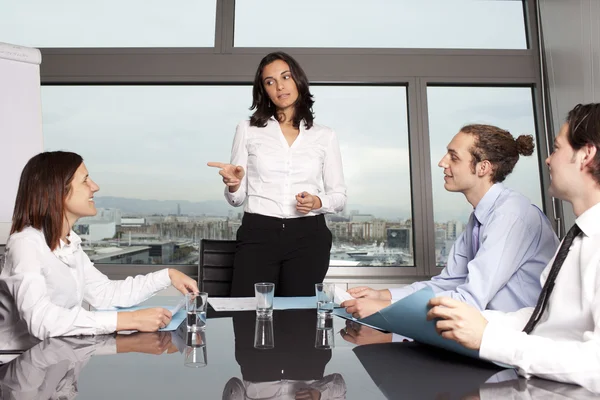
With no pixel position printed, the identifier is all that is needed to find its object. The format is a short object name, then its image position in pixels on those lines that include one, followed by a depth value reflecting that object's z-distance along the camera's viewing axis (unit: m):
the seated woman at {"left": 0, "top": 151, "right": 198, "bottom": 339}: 1.25
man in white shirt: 0.86
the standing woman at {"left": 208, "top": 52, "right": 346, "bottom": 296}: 2.14
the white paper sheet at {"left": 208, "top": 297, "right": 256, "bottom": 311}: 1.57
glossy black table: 0.78
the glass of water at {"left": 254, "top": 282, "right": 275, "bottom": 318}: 1.35
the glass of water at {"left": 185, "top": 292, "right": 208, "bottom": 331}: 1.22
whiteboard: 2.72
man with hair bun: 1.49
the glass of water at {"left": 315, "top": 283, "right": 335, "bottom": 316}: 1.35
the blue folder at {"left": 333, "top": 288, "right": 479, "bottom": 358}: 0.98
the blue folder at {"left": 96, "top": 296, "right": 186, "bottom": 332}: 1.32
